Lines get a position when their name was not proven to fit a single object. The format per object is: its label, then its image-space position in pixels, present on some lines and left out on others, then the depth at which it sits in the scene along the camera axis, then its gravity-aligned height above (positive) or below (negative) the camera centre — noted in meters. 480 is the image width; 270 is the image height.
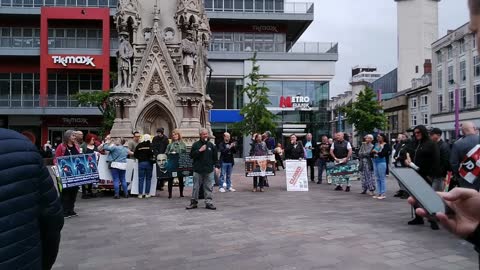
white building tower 73.19 +18.48
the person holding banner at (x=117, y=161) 13.02 -0.50
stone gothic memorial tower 16.62 +2.74
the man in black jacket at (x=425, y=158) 8.81 -0.30
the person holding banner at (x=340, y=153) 15.24 -0.34
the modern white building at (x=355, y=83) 93.94 +13.42
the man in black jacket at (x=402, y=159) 12.22 -0.45
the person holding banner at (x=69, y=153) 10.01 -0.23
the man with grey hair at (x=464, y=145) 8.16 -0.04
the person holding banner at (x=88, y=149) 13.25 -0.16
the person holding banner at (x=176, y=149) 13.12 -0.16
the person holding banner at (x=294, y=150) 17.09 -0.26
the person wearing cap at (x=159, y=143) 13.70 +0.02
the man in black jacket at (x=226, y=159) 14.84 -0.52
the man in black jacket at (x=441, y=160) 8.96 -0.35
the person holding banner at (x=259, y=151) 14.80 -0.26
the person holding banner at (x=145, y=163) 13.10 -0.57
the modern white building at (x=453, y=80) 48.62 +7.43
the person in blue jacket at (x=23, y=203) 2.21 -0.30
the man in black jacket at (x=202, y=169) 10.96 -0.63
